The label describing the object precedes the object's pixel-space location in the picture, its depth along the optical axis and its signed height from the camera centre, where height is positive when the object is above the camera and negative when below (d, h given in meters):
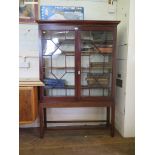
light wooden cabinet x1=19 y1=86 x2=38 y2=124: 2.15 -0.48
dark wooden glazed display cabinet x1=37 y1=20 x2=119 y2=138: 2.26 -0.15
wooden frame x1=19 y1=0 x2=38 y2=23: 2.49 +0.91
